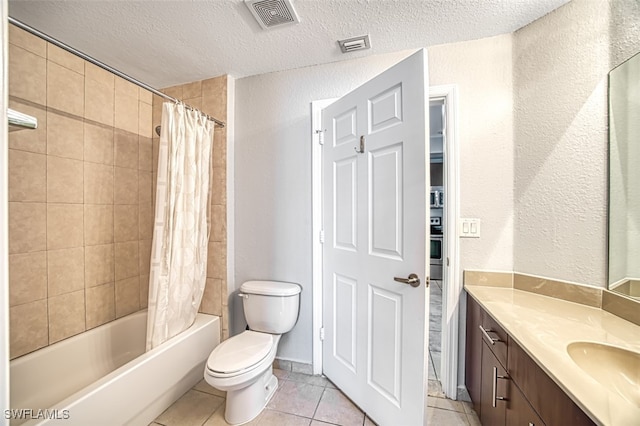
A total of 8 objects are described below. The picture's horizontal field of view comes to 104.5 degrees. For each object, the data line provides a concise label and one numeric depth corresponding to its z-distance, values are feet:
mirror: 3.42
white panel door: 3.91
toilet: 4.46
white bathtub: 3.71
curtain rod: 3.06
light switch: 5.08
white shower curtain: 5.07
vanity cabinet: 2.46
